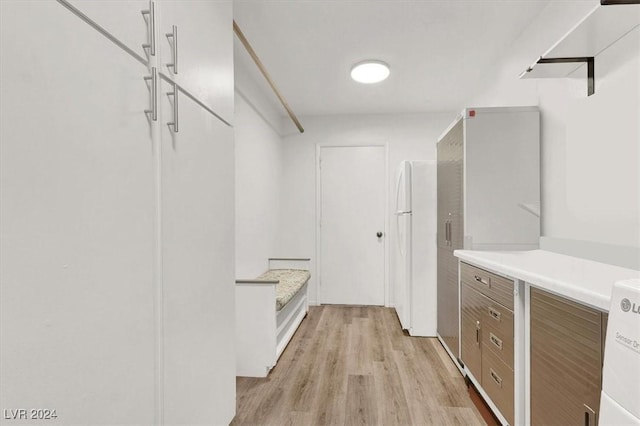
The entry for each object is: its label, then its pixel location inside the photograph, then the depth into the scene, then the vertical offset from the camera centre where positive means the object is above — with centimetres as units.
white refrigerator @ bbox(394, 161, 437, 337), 332 -34
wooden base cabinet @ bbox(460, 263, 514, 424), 166 -68
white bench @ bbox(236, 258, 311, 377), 251 -84
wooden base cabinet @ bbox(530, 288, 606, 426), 108 -53
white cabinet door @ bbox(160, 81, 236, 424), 121 -22
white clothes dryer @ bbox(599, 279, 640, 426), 71 -32
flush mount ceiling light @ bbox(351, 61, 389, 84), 307 +130
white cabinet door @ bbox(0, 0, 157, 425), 66 -2
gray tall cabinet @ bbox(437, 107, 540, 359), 232 +23
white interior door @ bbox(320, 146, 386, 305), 460 -18
